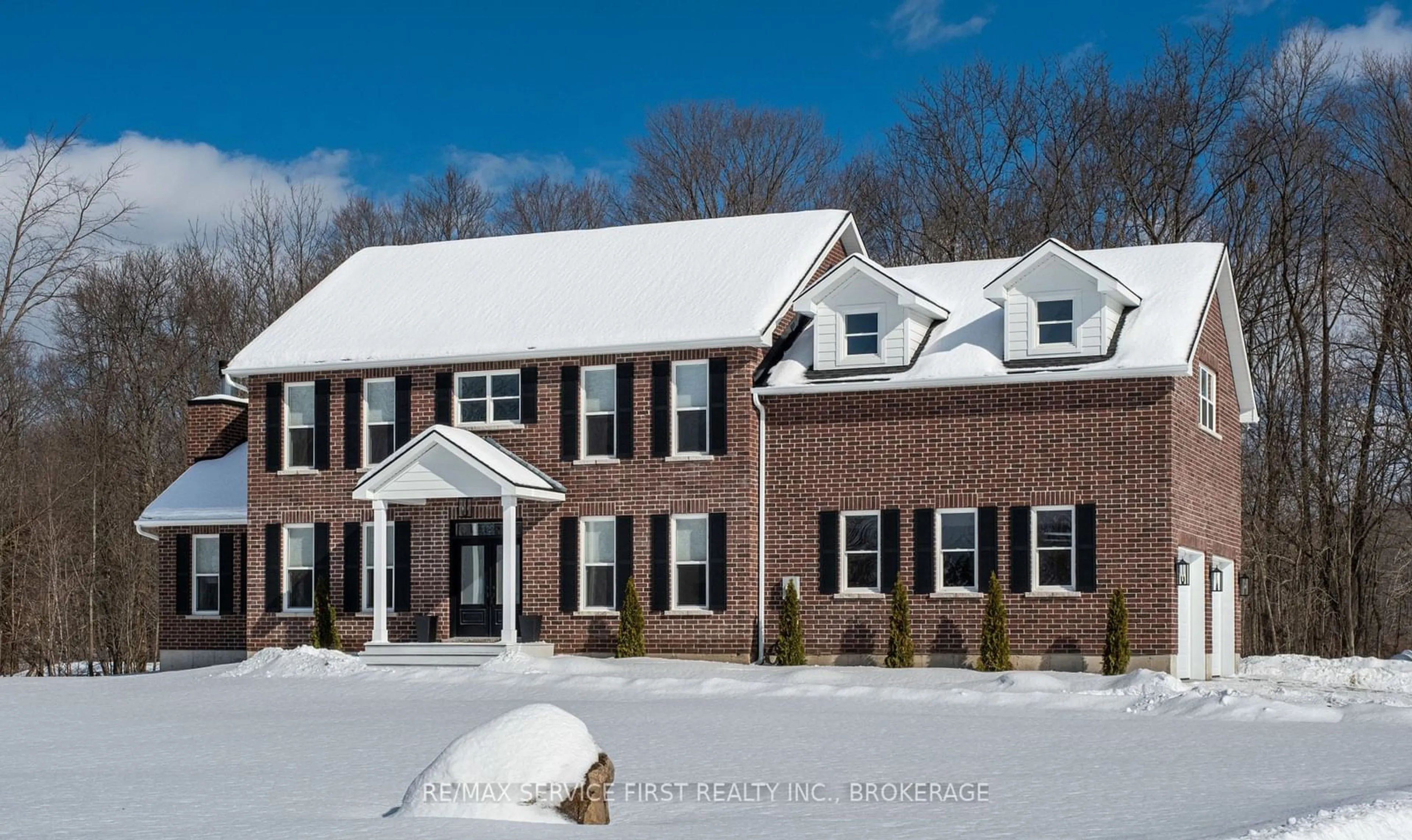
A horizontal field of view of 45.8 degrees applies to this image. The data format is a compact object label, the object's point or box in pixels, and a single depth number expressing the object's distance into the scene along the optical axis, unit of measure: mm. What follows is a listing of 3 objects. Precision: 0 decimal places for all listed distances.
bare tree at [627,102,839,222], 49938
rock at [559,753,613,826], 11203
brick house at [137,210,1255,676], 26125
